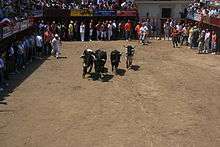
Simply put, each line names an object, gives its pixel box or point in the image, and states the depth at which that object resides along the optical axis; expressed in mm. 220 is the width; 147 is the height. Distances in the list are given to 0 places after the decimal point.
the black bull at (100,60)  22484
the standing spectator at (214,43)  30128
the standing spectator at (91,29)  35094
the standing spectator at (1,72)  20436
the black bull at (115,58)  23438
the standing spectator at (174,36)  32066
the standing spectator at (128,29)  34969
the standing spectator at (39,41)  28123
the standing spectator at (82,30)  34844
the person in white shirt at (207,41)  30234
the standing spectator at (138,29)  34222
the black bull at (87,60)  22672
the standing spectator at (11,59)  23391
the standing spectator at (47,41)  29156
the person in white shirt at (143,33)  33344
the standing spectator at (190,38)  32334
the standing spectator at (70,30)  34875
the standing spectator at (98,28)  35094
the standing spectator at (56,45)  28062
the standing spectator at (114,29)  35656
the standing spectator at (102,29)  34969
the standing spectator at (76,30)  35406
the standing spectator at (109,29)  35125
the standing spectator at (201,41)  30453
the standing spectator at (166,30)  36312
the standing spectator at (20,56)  24250
